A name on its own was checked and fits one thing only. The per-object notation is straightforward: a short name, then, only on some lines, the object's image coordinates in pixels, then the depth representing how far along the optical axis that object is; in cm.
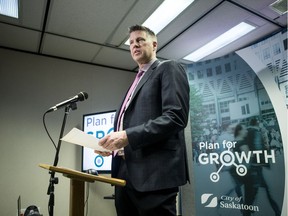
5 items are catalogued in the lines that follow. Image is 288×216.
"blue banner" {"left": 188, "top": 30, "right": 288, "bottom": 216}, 212
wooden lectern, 80
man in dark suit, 88
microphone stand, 147
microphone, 156
